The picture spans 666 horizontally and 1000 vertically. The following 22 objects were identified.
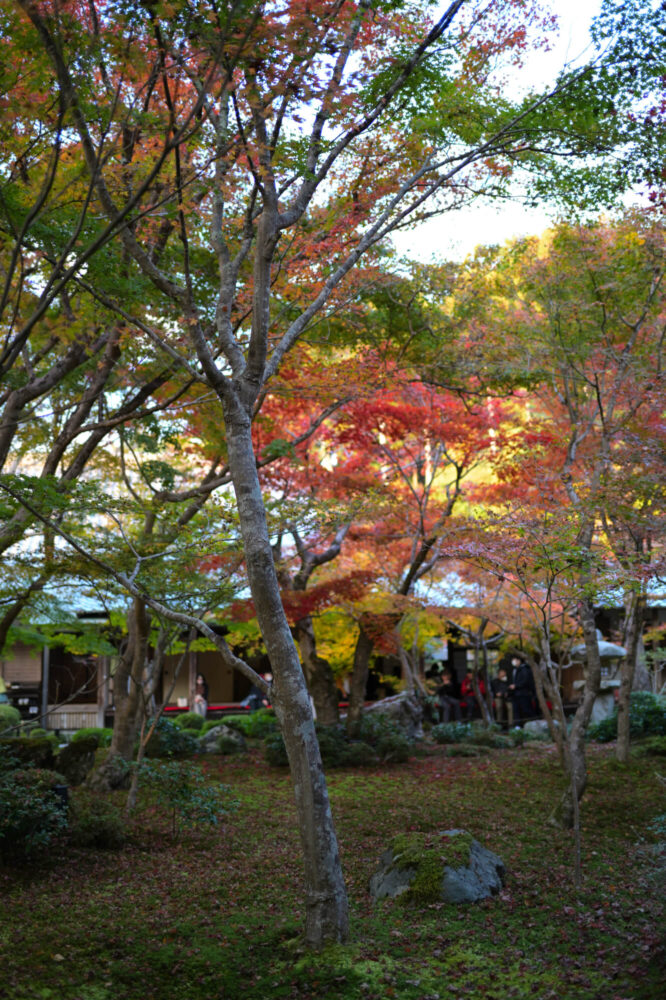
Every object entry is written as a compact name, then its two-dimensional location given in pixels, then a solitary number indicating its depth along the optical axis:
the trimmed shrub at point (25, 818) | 7.59
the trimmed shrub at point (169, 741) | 14.38
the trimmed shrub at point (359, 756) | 13.70
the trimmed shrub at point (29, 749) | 9.88
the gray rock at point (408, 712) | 16.42
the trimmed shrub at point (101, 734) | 15.58
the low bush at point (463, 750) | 14.67
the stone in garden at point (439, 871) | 6.50
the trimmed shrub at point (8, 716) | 16.17
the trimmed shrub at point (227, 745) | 15.69
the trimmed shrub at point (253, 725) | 17.03
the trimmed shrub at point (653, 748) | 13.38
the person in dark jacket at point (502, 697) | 20.95
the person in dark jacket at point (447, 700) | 20.47
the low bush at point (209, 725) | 17.48
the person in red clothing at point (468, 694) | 20.58
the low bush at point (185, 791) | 8.80
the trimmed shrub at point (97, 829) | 8.60
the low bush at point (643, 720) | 15.30
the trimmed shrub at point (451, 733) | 16.14
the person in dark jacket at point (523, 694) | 18.53
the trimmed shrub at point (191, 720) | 18.22
